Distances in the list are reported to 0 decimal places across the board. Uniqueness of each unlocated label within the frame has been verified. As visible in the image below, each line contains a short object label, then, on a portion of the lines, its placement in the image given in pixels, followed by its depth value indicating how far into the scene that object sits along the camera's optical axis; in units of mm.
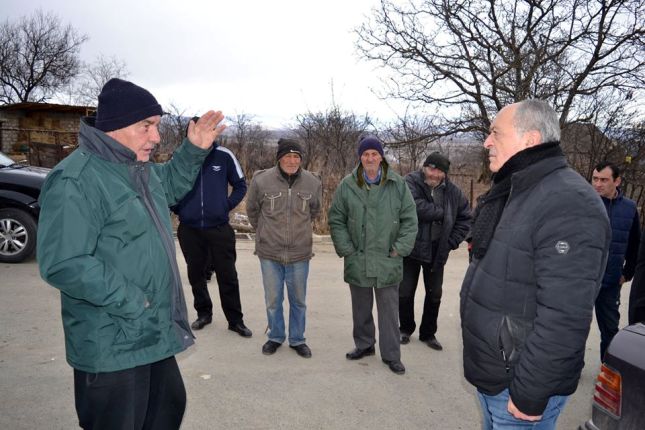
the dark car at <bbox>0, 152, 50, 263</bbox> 7098
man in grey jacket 4480
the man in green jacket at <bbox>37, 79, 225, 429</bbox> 1939
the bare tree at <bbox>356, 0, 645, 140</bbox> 14414
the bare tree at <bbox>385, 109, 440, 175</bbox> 17370
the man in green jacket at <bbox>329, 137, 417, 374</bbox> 4234
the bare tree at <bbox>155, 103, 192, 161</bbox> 17766
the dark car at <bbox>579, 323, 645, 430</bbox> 1920
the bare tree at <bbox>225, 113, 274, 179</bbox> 20828
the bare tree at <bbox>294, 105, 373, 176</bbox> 16953
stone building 23844
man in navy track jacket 4910
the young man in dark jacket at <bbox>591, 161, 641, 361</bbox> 4230
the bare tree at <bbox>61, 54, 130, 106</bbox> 33688
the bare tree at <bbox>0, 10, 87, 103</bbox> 34219
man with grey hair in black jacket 1855
